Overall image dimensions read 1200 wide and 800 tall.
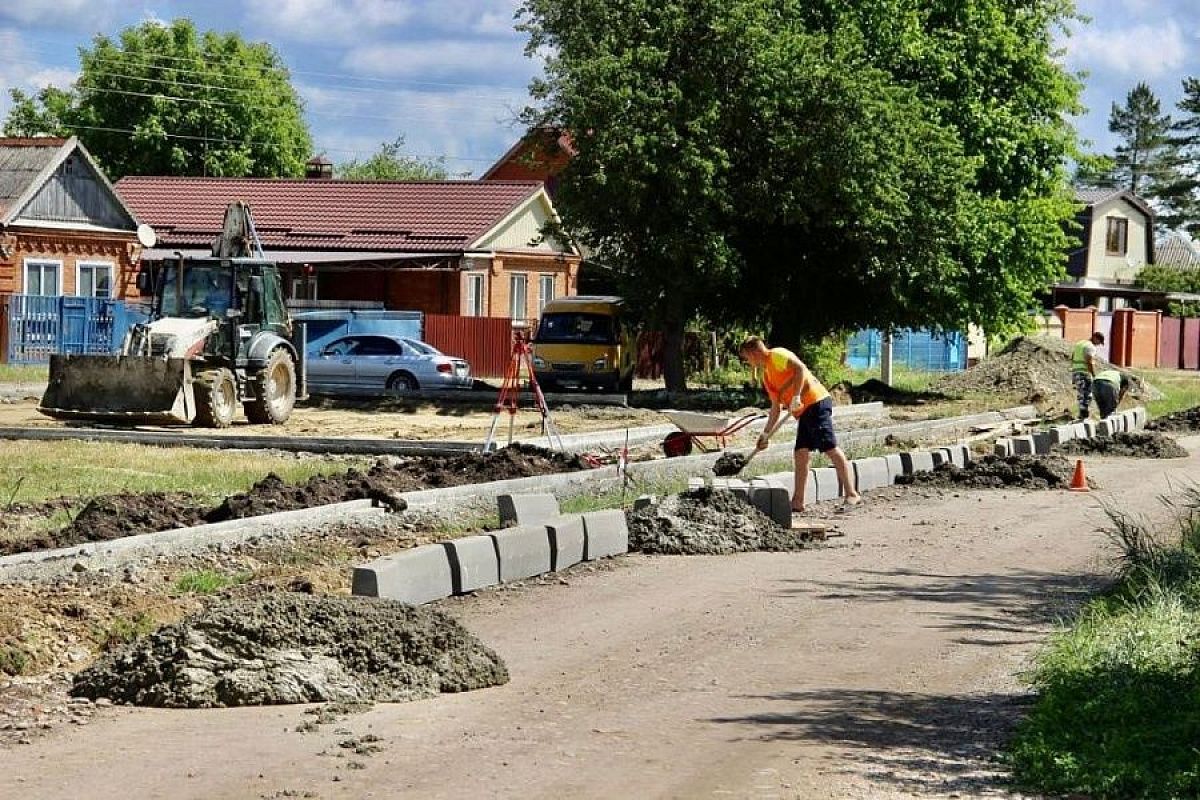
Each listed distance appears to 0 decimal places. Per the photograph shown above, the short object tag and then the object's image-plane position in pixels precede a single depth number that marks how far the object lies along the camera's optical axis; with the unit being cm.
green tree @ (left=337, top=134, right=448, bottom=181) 10665
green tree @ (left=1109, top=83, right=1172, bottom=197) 12912
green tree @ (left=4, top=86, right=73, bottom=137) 8625
